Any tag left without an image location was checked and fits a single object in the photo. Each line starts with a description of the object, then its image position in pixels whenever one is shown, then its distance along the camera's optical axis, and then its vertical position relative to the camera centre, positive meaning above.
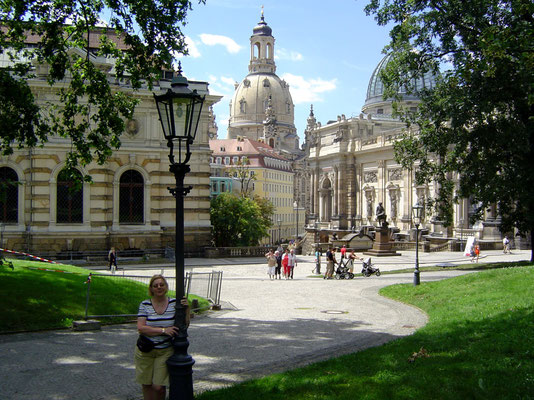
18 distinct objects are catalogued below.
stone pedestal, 49.31 -1.67
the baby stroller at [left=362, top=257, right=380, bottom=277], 30.38 -2.39
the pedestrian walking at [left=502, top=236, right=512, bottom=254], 40.81 -1.42
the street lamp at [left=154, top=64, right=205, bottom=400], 8.14 +1.56
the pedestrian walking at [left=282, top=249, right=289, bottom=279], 29.81 -1.98
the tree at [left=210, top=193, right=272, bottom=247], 43.88 +0.27
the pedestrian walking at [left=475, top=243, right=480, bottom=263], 36.34 -1.53
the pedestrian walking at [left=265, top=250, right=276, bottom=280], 29.30 -1.95
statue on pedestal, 51.34 +0.94
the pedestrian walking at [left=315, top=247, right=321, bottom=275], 32.19 -2.13
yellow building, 107.56 +10.80
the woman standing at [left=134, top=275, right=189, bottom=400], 7.47 -1.62
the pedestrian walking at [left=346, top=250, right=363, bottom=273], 28.90 -1.88
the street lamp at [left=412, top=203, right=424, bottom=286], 22.00 +0.56
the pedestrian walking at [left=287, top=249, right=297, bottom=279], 29.64 -1.86
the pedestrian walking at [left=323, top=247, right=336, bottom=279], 28.88 -2.01
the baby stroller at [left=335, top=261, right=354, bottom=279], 29.11 -2.44
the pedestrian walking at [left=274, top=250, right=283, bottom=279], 30.13 -2.17
